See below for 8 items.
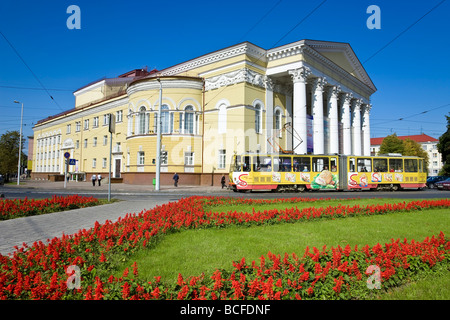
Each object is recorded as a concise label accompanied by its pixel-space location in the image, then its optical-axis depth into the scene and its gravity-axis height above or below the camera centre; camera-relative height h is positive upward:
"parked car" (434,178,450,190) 32.52 -1.21
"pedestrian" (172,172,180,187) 31.74 -0.63
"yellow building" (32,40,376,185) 33.62 +7.58
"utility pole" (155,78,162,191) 27.30 +1.27
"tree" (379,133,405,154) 67.00 +6.33
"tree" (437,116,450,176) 50.03 +4.39
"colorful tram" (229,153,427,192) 25.47 +0.11
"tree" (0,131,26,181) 49.69 +3.40
